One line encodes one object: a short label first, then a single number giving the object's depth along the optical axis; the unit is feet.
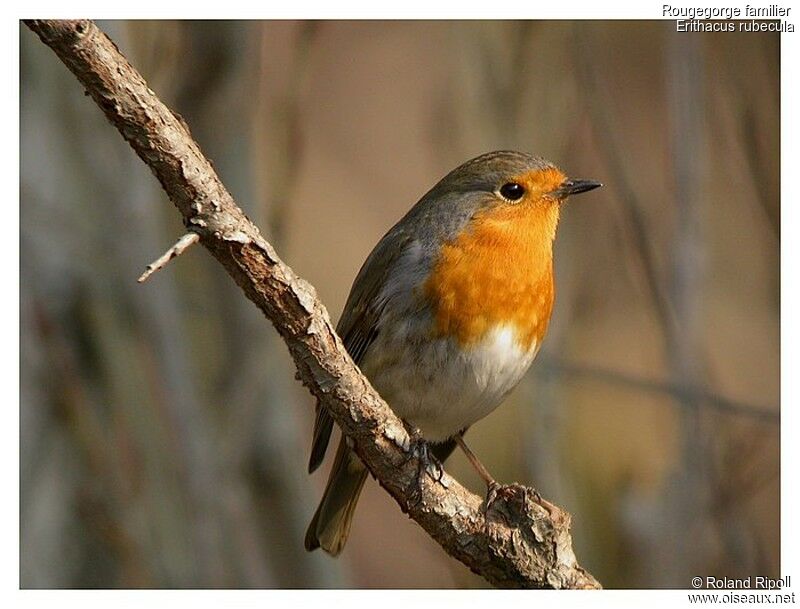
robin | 20.90
